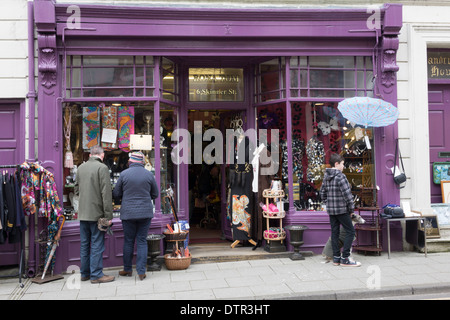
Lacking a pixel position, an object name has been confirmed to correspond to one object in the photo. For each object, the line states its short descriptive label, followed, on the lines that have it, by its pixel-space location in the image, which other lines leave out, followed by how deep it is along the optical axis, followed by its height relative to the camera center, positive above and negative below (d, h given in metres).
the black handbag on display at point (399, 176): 8.01 -0.31
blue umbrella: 7.47 +0.83
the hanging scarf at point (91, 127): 7.82 +0.69
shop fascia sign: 8.65 +1.61
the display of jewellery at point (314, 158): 8.47 +0.06
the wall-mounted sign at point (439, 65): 8.71 +1.93
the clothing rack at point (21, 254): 6.55 -1.41
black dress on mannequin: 8.36 -0.70
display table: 7.55 -1.08
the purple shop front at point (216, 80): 7.45 +1.59
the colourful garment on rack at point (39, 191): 6.69 -0.42
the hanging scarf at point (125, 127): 7.94 +0.69
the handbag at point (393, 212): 7.66 -0.95
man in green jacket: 6.58 -0.73
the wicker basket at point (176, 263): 7.13 -1.68
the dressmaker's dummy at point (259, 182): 8.12 -0.39
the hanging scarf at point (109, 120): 7.88 +0.82
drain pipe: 7.21 +0.97
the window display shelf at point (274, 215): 7.86 -1.00
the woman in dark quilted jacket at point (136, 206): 6.63 -0.66
